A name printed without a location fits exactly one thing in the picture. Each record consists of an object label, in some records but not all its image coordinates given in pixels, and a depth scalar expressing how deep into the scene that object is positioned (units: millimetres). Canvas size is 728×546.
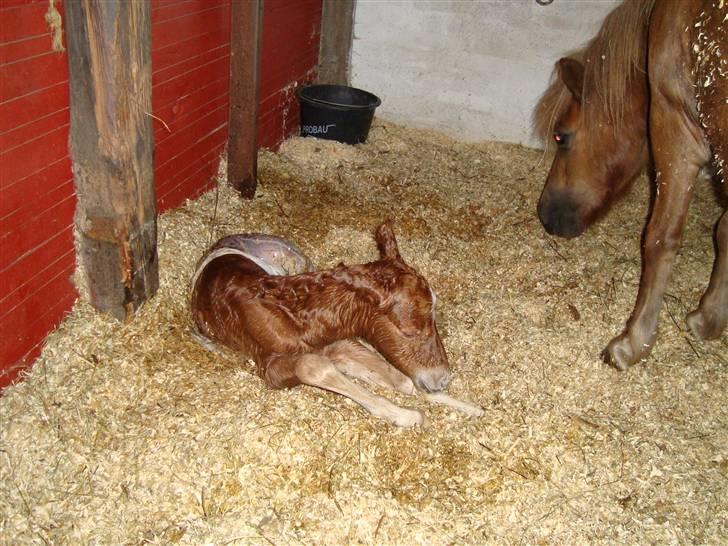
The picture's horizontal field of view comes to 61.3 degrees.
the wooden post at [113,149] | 2508
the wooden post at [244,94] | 4129
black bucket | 5539
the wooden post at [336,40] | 6125
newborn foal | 2836
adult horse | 2898
